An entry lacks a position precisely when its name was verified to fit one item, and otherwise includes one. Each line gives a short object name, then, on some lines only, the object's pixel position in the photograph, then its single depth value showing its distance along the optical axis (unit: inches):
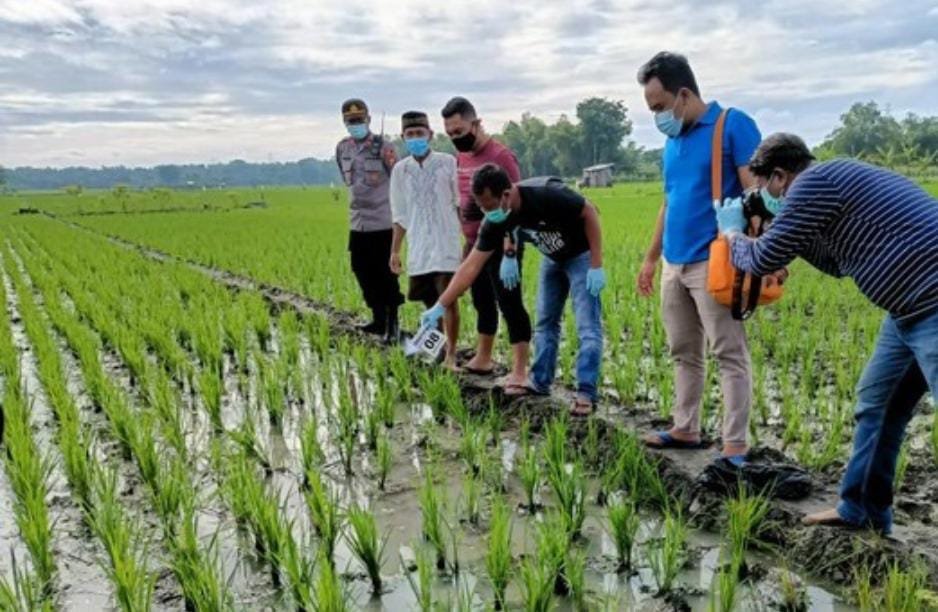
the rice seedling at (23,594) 74.3
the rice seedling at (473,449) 116.0
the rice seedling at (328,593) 70.0
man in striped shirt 74.2
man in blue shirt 100.3
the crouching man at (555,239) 125.7
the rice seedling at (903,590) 69.4
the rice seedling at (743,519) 84.5
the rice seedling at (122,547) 75.8
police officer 194.1
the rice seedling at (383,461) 113.1
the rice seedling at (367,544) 83.8
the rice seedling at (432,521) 89.7
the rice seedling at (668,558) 80.7
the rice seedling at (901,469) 104.0
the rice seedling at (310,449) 113.3
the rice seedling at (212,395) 142.3
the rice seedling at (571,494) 93.2
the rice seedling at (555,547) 78.1
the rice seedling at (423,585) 74.2
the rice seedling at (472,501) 99.7
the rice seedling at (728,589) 71.8
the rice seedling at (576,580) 78.9
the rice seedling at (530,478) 103.6
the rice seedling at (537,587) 73.4
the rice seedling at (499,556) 80.0
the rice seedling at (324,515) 91.3
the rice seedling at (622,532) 86.8
